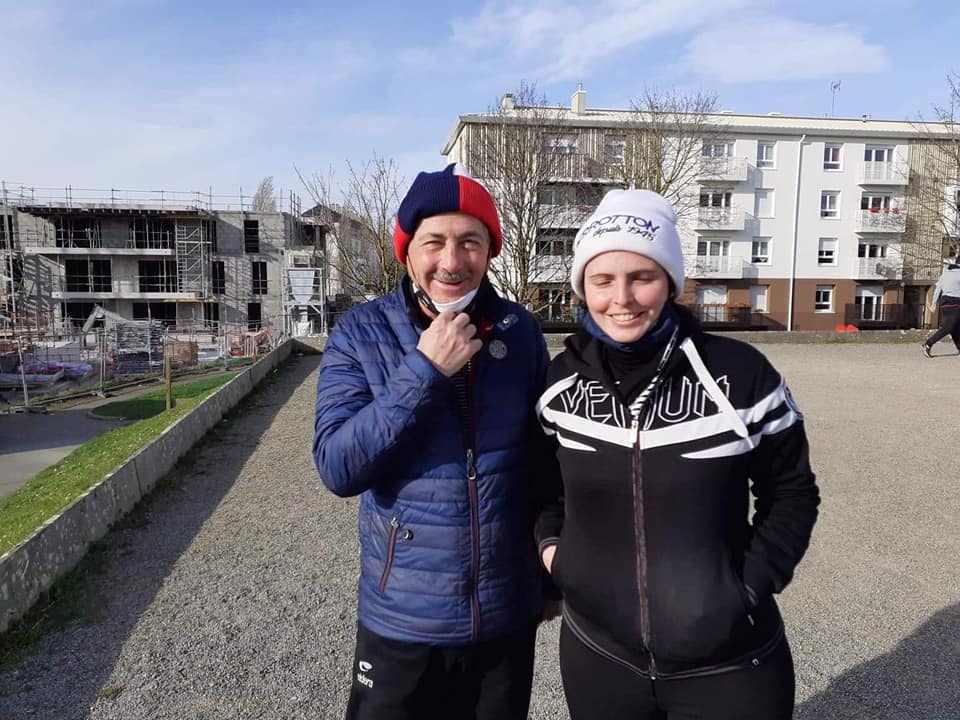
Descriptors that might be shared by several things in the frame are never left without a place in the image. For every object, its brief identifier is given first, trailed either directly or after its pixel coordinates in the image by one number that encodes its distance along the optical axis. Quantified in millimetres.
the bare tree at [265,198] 67562
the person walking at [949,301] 14781
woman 1664
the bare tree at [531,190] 27297
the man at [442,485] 1881
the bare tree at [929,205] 38906
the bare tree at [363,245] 27094
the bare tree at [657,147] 29656
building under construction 49094
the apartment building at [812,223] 40125
